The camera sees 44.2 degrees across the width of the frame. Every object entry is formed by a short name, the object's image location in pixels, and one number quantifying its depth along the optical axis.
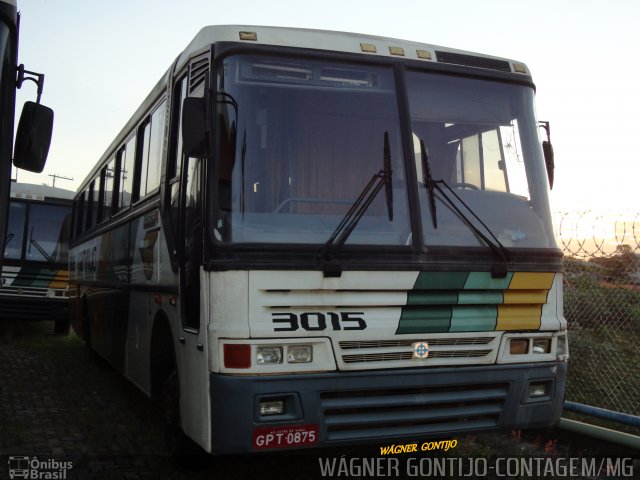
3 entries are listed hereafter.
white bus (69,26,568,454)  4.73
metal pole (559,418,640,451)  5.98
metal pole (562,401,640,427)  6.07
